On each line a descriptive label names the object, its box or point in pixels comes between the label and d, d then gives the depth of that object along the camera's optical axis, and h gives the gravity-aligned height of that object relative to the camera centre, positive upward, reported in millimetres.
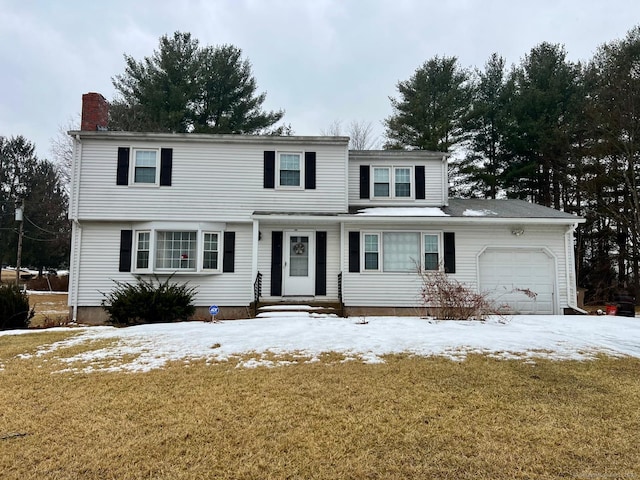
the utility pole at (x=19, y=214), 19575 +2717
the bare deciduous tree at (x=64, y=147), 25247 +7812
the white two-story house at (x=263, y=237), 12211 +1084
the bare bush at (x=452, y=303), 9781 -770
